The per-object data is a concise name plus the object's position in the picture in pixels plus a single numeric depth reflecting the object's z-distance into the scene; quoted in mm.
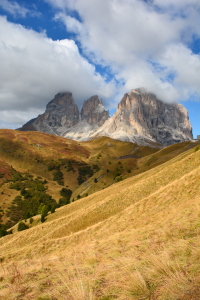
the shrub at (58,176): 127225
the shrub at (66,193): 98612
